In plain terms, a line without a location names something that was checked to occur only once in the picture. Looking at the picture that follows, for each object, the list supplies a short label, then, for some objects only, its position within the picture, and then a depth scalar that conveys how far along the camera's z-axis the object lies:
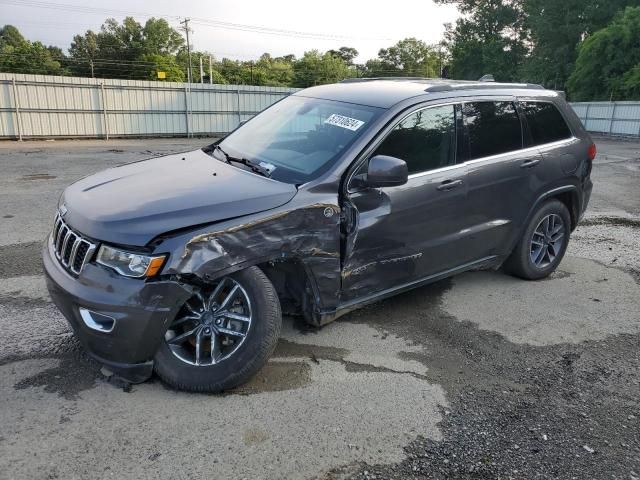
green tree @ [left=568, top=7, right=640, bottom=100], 31.72
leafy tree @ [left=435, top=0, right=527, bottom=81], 47.84
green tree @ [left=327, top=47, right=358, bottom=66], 113.84
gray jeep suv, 2.82
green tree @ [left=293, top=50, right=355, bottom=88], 76.50
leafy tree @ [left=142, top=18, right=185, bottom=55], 78.31
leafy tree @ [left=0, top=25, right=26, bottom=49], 72.72
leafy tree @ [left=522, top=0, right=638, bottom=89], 38.59
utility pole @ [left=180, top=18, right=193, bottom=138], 22.81
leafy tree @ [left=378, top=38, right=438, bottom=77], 87.25
